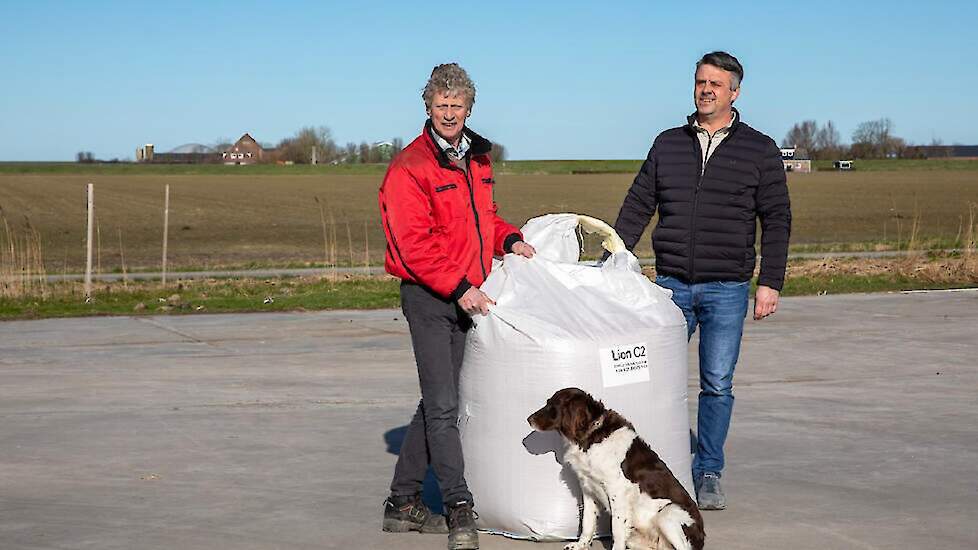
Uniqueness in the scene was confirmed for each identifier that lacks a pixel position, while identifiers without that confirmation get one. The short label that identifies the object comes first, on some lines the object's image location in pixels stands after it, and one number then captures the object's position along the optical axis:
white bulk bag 5.38
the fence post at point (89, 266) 17.27
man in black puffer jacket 6.01
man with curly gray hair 5.32
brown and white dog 5.02
